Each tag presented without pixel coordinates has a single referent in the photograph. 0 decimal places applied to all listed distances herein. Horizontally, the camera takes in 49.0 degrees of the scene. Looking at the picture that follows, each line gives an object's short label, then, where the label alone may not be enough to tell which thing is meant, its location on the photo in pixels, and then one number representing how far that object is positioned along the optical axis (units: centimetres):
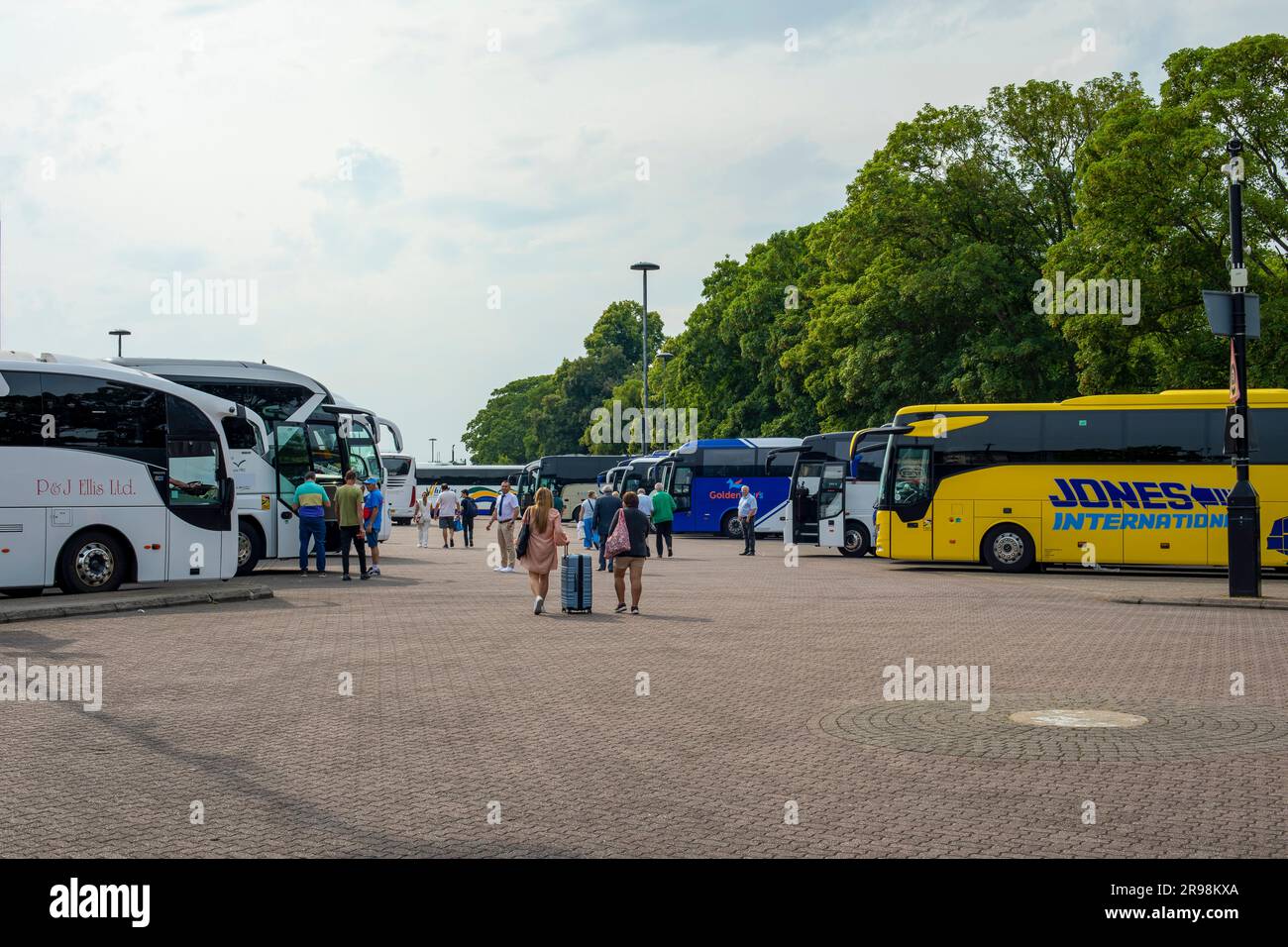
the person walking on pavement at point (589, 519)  3239
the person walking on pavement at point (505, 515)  2752
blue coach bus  4697
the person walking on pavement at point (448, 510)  4003
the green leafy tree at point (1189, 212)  3131
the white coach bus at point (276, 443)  2631
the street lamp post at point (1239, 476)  1853
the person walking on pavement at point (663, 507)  3180
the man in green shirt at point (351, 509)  2347
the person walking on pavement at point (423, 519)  4022
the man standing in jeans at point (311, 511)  2564
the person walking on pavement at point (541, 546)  1758
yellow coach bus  2566
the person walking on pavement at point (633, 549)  1780
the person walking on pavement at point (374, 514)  2491
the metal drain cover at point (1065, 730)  812
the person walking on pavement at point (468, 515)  4184
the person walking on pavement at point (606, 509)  2184
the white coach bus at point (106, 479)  1898
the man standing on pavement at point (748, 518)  3556
